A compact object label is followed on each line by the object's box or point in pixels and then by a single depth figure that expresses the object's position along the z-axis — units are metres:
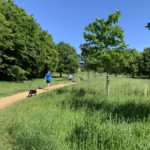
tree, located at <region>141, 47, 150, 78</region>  40.07
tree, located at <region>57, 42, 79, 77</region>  29.94
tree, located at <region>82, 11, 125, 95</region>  9.45
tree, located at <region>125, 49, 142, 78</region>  40.42
